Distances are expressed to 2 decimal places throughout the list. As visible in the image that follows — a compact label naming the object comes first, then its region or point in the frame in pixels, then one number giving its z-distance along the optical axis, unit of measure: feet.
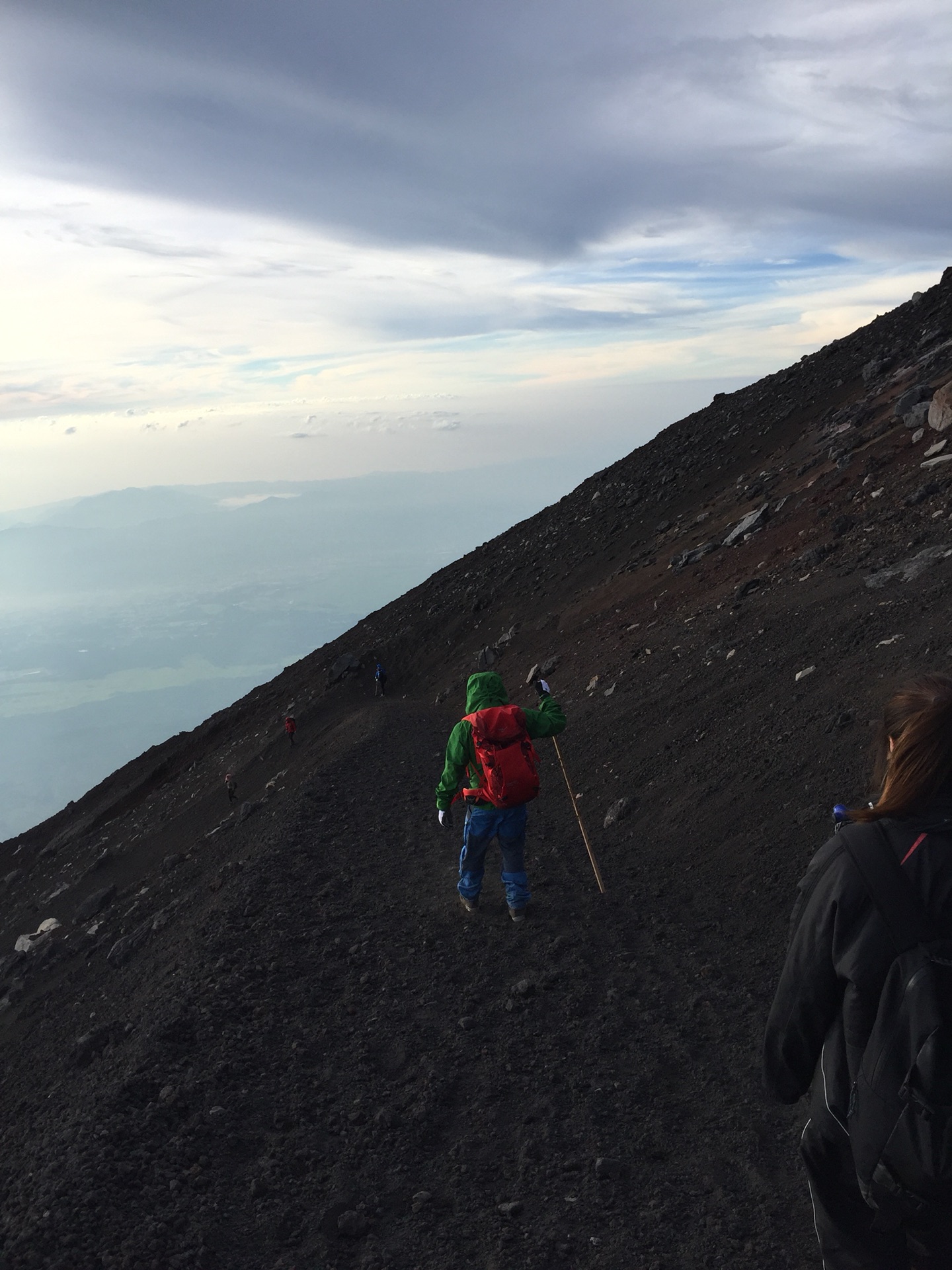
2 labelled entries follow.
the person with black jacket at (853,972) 7.97
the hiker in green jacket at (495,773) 22.72
